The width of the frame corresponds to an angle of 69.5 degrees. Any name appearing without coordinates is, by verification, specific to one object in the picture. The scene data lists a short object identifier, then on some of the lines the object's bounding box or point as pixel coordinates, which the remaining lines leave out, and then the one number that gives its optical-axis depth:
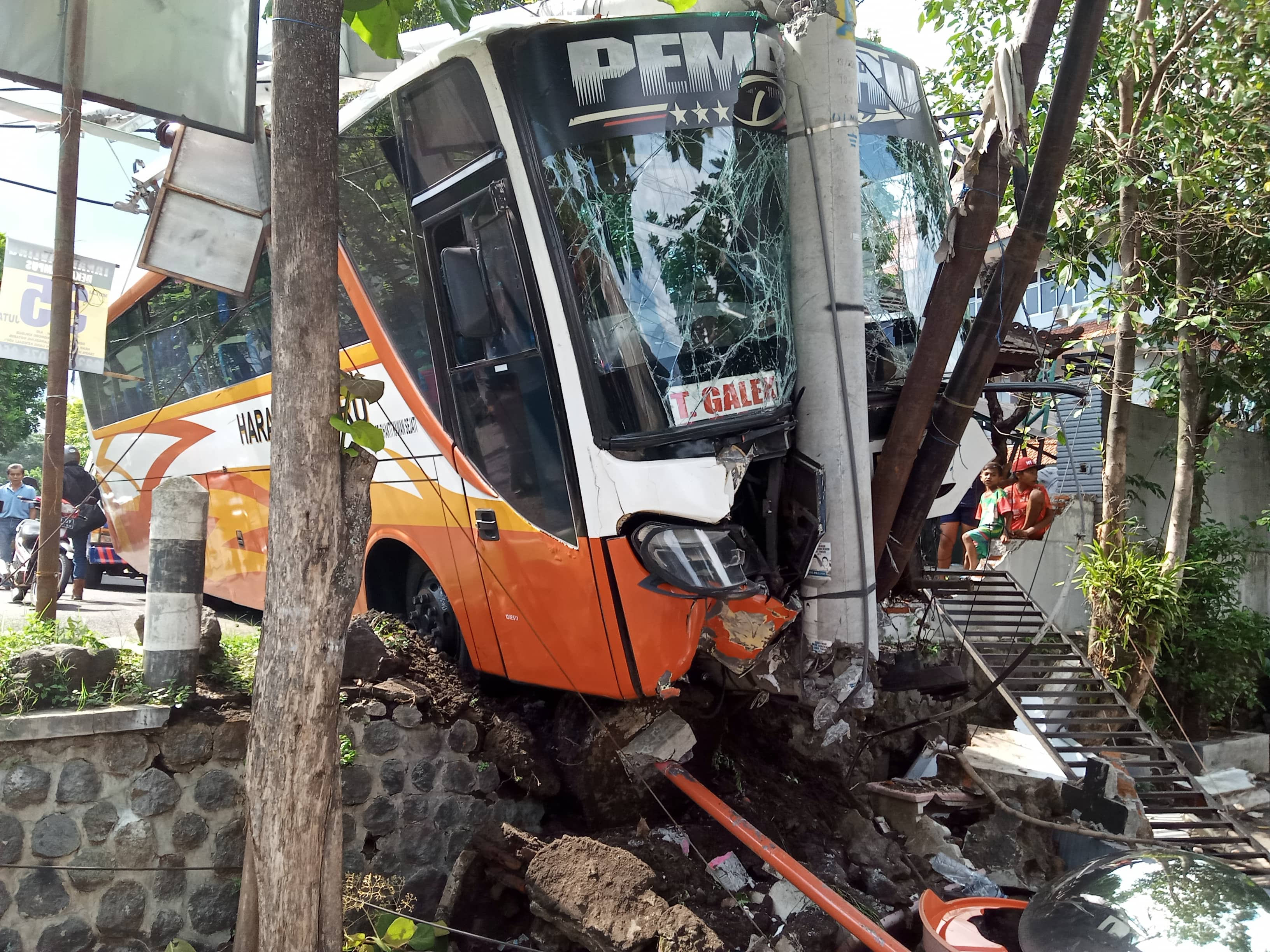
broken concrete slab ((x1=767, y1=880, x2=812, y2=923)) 4.46
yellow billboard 7.23
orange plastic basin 3.65
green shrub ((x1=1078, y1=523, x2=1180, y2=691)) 8.03
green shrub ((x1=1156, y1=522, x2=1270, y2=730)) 8.84
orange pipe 4.00
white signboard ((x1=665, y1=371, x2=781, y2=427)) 4.04
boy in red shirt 7.97
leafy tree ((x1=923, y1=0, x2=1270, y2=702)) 7.75
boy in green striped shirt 8.76
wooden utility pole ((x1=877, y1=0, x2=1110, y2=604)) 4.26
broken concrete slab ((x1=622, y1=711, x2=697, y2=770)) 5.07
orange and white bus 4.09
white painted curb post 4.32
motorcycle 8.56
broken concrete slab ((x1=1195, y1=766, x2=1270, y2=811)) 8.29
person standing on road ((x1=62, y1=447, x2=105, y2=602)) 9.16
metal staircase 6.54
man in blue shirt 10.35
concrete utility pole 4.43
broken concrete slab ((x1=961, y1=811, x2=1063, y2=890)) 5.97
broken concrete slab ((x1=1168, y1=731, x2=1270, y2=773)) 8.71
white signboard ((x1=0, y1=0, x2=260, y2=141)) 4.45
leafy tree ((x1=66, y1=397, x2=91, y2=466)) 27.72
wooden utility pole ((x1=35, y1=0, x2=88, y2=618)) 5.09
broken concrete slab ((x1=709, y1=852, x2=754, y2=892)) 4.62
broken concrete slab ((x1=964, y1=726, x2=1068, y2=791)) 6.66
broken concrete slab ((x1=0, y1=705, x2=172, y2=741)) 3.85
